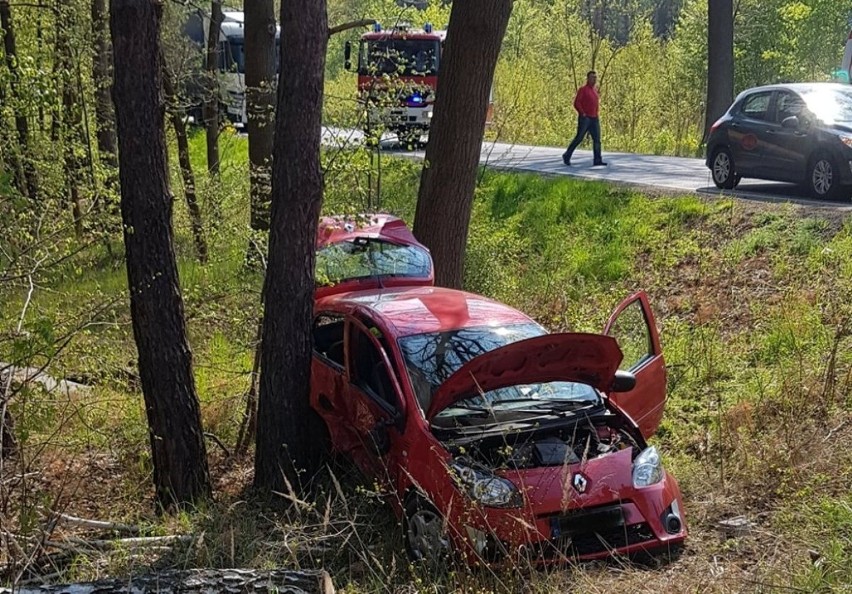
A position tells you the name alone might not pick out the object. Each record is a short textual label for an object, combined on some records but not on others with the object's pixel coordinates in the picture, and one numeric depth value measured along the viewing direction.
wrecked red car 5.28
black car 12.96
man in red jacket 19.48
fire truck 9.87
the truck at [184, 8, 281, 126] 15.90
